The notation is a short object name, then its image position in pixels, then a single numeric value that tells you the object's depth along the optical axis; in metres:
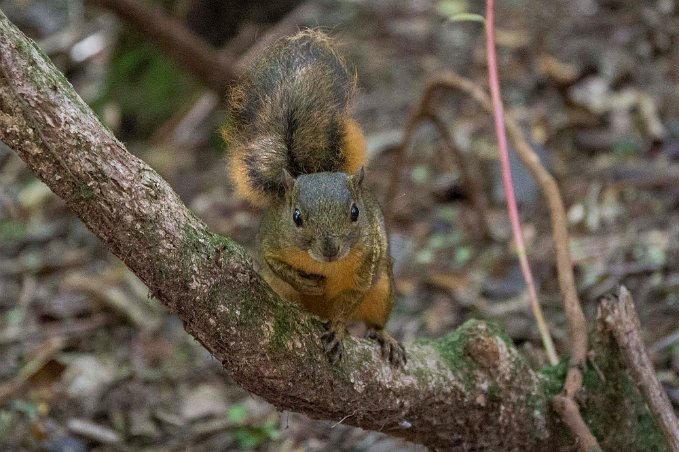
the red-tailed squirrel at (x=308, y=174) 5.30
